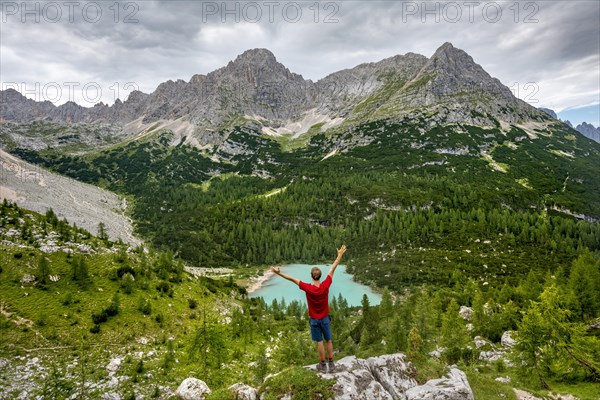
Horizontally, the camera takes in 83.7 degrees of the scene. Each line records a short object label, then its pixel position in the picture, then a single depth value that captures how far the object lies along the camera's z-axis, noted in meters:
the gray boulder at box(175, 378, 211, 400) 16.58
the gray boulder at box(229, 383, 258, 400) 13.89
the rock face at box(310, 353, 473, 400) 13.55
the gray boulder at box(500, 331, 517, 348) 42.19
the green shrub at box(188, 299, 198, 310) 44.92
